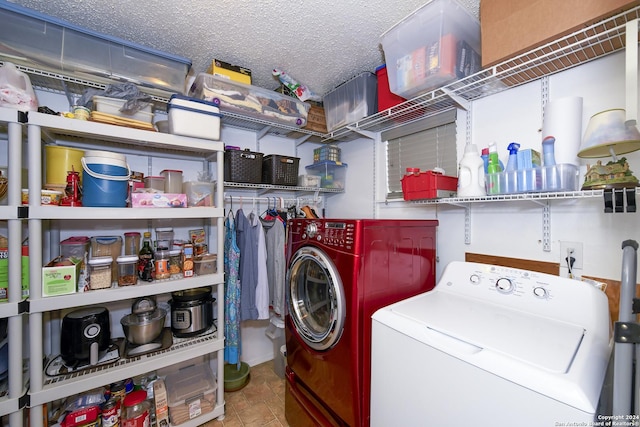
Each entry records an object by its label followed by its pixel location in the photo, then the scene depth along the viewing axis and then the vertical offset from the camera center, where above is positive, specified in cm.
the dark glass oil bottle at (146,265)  166 -33
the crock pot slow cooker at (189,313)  180 -69
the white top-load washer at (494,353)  71 -45
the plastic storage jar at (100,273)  146 -33
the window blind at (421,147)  179 +51
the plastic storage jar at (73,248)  160 -21
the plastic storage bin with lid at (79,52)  127 +91
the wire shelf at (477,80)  104 +71
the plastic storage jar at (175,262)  177 -33
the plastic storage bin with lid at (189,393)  168 -124
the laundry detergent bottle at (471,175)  143 +21
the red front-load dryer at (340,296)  127 -46
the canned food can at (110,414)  148 -115
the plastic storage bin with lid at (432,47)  131 +91
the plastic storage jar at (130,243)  186 -20
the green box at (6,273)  127 -29
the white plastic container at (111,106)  147 +63
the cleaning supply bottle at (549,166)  113 +20
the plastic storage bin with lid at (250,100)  176 +85
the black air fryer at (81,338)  146 -70
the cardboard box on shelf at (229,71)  179 +101
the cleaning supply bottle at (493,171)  133 +22
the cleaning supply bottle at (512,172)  125 +20
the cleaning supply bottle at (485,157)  144 +31
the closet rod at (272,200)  233 +14
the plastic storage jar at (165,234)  195 -15
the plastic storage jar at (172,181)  180 +23
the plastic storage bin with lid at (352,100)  196 +91
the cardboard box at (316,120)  231 +85
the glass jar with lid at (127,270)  156 -34
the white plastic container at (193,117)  160 +62
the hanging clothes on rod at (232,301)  197 -67
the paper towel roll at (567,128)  119 +39
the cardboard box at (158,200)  154 +9
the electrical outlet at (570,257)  126 -23
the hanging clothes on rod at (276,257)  212 -36
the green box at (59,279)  131 -33
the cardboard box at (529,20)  95 +77
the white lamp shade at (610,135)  94 +29
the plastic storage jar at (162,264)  169 -33
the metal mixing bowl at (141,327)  165 -72
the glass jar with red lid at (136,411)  152 -119
